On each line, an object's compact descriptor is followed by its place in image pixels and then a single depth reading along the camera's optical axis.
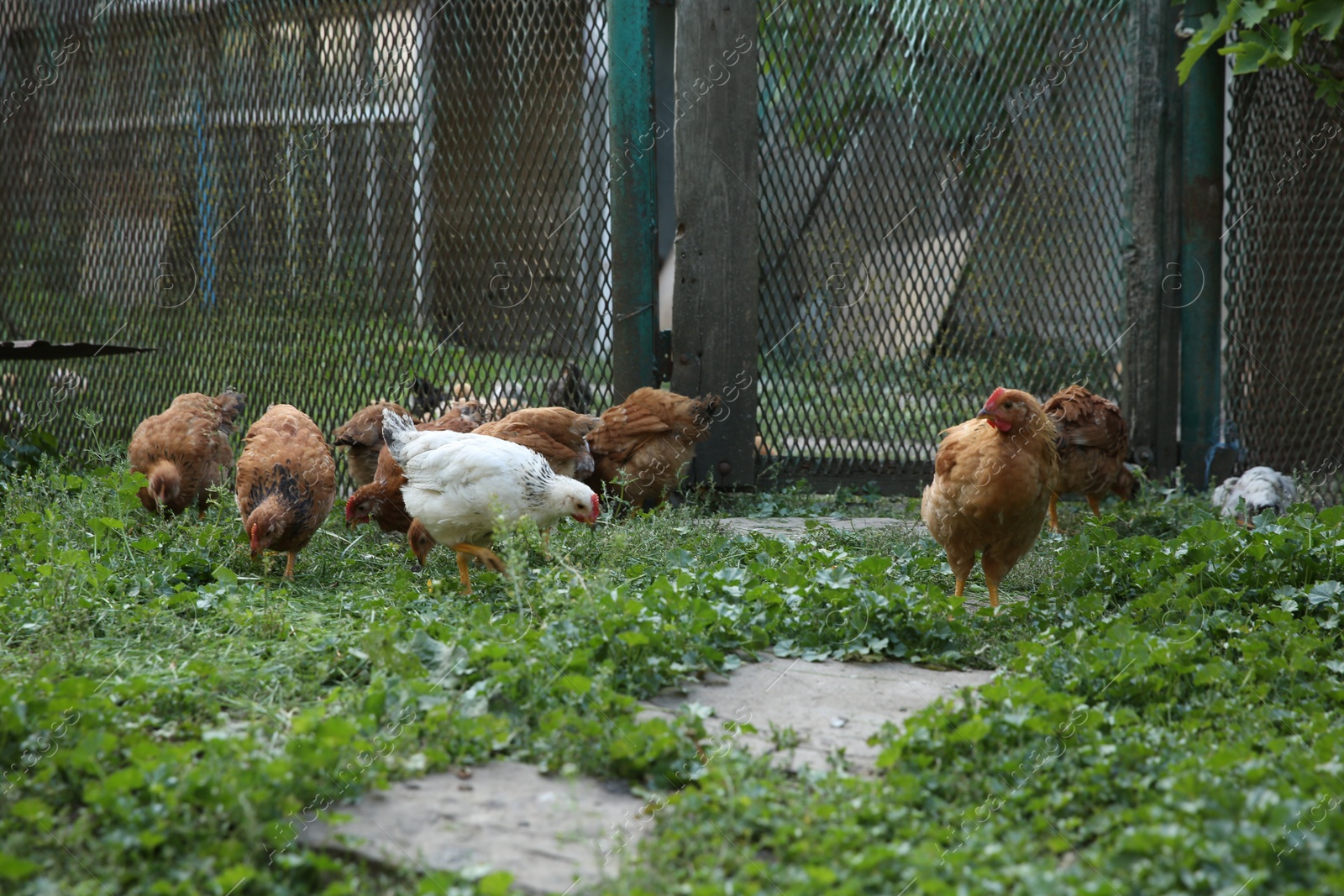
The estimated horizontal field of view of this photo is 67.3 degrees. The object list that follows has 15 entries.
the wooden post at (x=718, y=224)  6.44
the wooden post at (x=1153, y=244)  6.42
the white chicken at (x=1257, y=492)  5.76
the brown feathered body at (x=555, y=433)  5.85
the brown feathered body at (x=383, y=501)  5.38
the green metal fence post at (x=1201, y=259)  6.44
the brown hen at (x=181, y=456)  5.79
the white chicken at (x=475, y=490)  4.67
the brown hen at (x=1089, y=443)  5.94
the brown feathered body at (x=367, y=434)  6.01
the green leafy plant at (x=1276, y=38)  4.59
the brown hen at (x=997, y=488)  4.27
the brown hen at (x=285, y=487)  4.75
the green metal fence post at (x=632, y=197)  6.46
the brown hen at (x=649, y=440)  6.17
